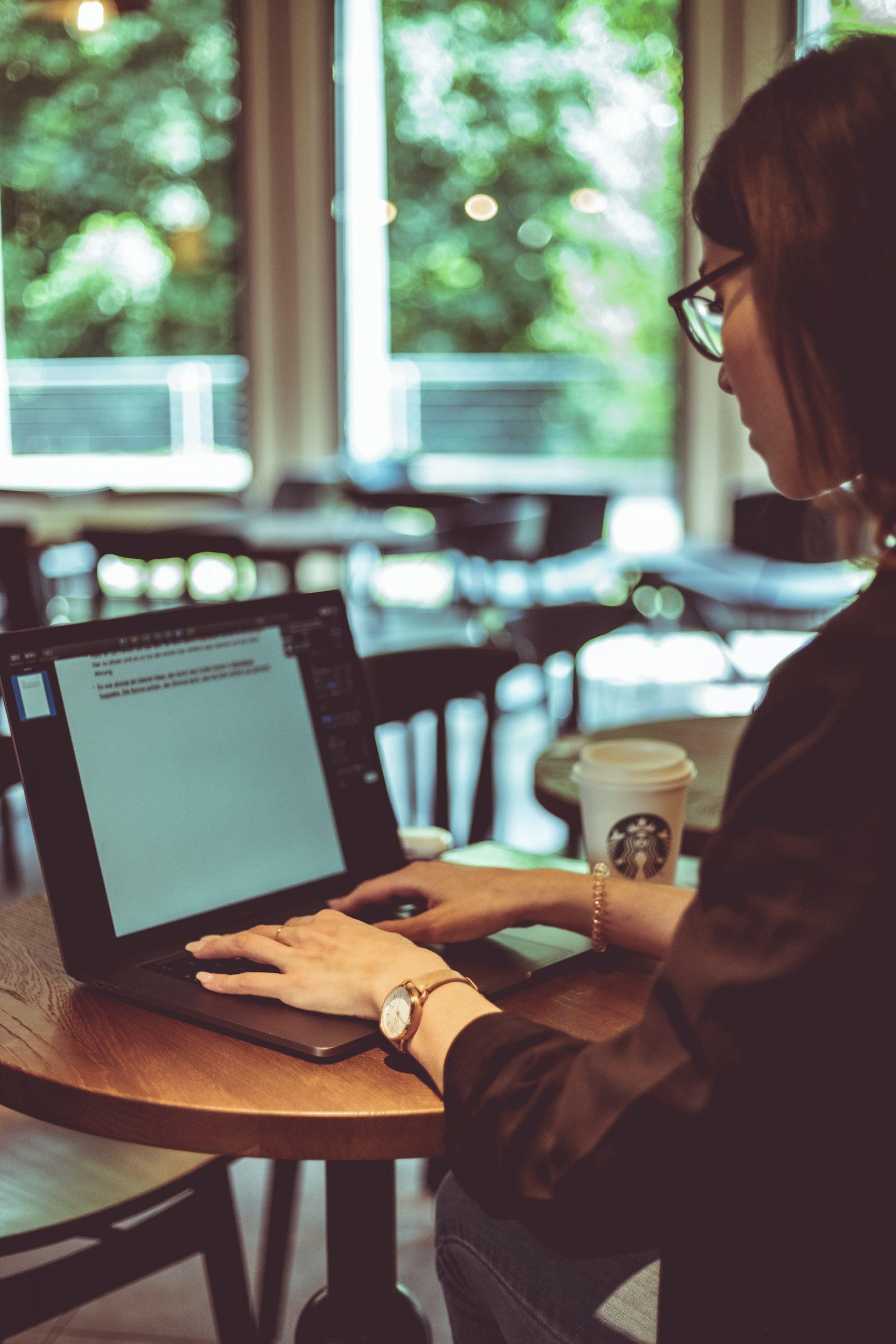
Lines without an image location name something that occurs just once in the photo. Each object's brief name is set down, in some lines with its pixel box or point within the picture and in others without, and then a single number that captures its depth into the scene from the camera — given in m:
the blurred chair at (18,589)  4.15
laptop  1.01
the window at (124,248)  7.04
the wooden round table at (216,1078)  0.83
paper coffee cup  1.16
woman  0.63
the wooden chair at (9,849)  3.52
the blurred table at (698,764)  1.55
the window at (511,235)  6.43
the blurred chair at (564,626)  2.97
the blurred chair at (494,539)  5.31
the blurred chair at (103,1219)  1.21
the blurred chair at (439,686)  2.23
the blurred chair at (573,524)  5.60
